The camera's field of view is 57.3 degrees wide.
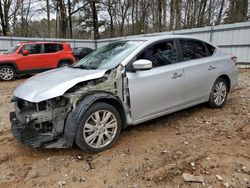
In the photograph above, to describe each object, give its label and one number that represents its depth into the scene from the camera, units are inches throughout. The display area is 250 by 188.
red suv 386.0
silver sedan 116.5
